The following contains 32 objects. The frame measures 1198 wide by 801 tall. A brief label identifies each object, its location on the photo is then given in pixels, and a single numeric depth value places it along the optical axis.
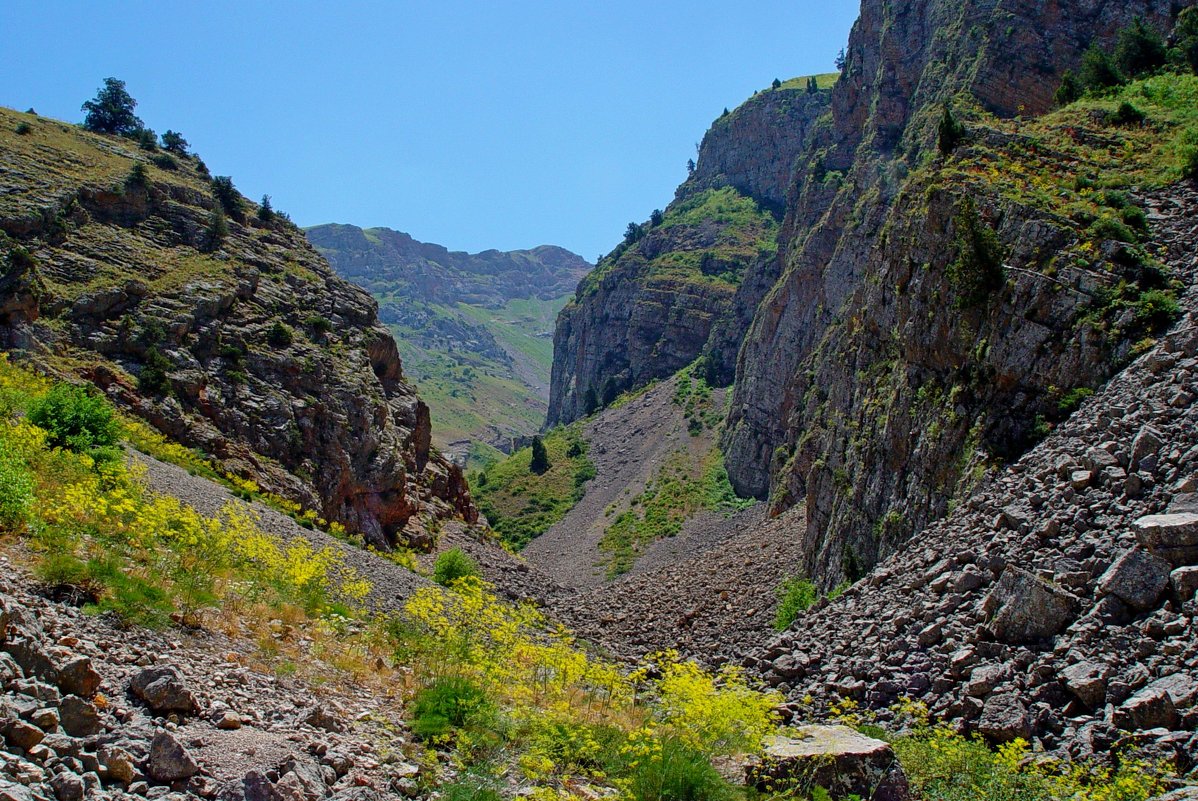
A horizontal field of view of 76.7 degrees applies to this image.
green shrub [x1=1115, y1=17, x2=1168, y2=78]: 44.49
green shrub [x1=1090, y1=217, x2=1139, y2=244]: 22.84
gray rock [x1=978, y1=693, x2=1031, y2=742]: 11.34
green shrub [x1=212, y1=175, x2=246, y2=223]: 49.84
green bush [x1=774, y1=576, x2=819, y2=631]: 28.67
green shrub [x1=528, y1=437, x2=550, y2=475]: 106.62
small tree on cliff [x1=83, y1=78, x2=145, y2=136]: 57.75
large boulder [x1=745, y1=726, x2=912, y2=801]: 9.41
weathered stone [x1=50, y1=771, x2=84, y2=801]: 6.05
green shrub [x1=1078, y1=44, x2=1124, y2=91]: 42.38
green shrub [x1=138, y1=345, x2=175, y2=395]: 33.56
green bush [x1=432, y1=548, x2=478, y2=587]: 35.34
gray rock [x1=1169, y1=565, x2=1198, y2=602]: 11.49
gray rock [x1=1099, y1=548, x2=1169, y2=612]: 11.99
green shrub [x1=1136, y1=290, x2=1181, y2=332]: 19.64
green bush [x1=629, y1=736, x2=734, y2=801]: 8.73
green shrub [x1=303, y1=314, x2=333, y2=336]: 44.66
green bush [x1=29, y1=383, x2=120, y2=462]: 19.94
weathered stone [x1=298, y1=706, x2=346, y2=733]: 9.22
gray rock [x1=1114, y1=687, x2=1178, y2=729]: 10.02
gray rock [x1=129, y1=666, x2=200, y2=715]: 8.08
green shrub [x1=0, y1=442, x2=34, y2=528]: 11.70
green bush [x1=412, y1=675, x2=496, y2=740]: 10.08
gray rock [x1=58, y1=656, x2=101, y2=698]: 7.57
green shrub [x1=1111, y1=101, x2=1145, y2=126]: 32.12
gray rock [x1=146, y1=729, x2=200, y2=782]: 7.00
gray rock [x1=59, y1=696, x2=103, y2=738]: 7.09
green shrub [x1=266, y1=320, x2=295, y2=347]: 41.16
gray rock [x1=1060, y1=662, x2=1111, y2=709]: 11.20
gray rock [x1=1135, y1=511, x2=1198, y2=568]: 12.13
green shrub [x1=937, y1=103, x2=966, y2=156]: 32.09
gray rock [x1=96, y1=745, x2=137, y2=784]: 6.71
